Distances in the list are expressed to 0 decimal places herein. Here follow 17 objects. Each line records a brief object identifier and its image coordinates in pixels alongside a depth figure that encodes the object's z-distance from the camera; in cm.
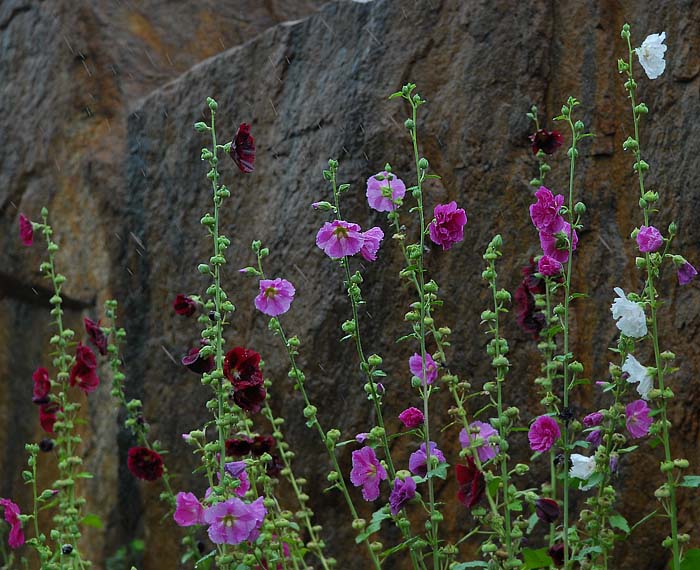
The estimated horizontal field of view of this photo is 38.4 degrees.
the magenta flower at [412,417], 216
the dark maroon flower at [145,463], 269
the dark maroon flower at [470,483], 200
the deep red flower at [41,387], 280
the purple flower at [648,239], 194
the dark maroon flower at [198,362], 214
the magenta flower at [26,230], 294
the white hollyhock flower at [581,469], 206
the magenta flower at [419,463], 214
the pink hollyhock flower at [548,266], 215
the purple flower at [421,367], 220
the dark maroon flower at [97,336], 283
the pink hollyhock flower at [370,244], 208
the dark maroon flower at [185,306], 234
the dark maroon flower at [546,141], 231
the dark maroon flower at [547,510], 207
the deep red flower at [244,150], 217
